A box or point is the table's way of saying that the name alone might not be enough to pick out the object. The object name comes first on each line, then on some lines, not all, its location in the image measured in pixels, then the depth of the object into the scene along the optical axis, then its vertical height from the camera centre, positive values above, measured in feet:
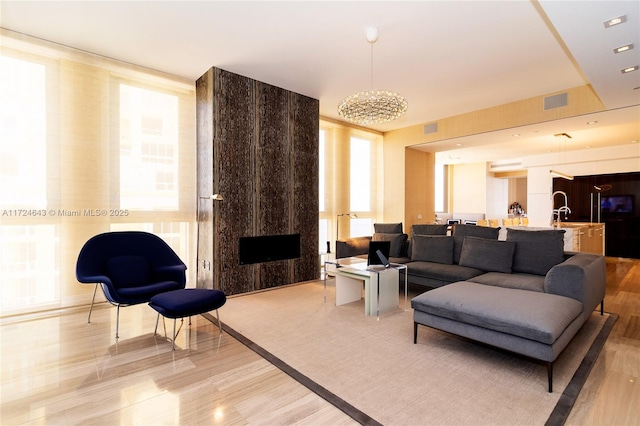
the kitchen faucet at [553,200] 29.92 +0.71
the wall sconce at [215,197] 14.34 +0.61
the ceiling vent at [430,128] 22.48 +5.94
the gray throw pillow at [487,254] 13.24 -1.96
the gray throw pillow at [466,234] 14.64 -1.15
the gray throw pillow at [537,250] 12.30 -1.65
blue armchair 10.49 -2.12
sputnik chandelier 12.40 +4.26
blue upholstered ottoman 9.39 -2.86
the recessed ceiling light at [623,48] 9.83 +5.17
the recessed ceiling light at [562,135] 22.54 +5.49
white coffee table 12.42 -3.17
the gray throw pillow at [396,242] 17.89 -1.84
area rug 6.55 -4.19
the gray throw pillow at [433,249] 15.46 -1.98
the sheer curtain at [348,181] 22.39 +2.22
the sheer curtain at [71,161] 12.21 +2.17
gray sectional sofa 7.61 -2.56
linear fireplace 15.96 -2.05
